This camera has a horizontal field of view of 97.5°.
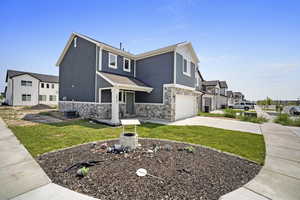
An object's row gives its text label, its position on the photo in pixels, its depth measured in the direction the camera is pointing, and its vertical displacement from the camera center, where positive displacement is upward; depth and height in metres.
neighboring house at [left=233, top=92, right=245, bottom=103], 56.97 +2.60
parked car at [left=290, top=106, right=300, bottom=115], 19.83 -1.25
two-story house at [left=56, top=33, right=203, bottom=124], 11.54 +2.01
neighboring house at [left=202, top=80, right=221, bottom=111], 23.94 +1.59
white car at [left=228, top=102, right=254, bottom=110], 28.45 -0.94
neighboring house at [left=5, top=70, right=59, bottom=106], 25.03 +2.51
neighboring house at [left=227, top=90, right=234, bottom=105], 43.28 +1.32
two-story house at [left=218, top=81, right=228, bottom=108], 31.01 +1.43
